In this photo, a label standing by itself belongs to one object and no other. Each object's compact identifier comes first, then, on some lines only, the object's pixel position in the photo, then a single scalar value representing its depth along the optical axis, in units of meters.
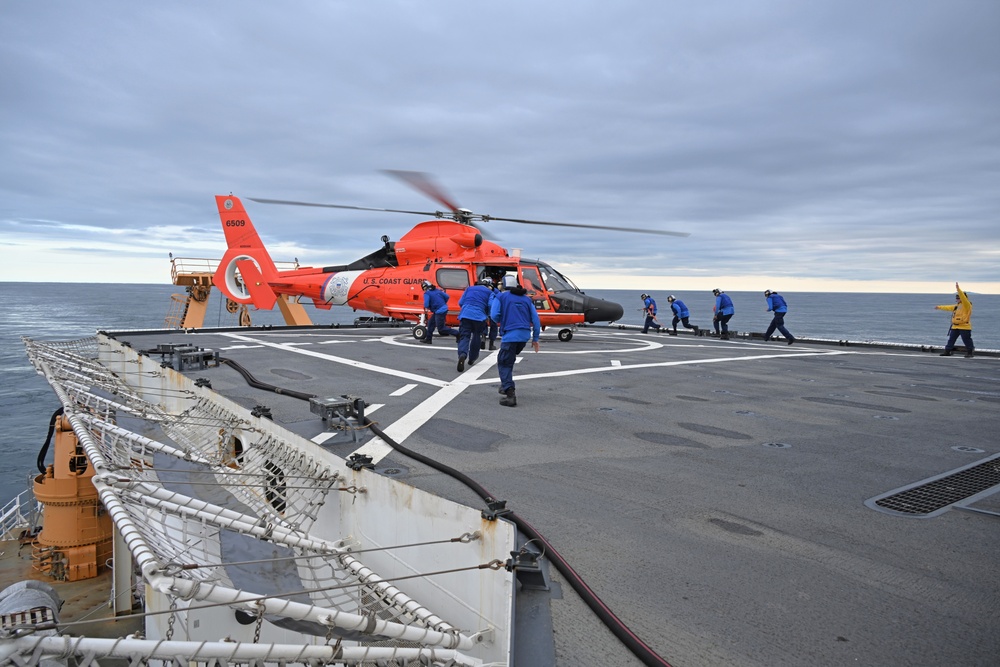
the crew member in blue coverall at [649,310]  20.18
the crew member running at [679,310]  19.55
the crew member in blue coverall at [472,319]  9.80
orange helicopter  15.85
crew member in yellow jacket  13.41
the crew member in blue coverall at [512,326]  7.44
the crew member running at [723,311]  18.08
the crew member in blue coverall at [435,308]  13.88
